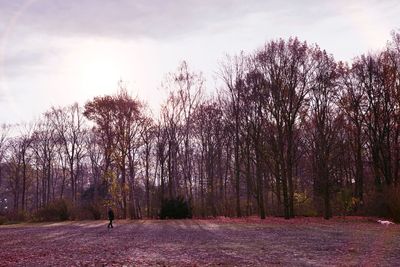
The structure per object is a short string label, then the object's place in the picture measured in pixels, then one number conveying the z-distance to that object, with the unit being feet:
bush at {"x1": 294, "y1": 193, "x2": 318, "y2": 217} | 124.62
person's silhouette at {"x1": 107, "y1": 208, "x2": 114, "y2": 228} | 93.20
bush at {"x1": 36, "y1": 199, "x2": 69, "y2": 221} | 132.57
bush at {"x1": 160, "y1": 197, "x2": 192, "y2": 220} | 124.88
